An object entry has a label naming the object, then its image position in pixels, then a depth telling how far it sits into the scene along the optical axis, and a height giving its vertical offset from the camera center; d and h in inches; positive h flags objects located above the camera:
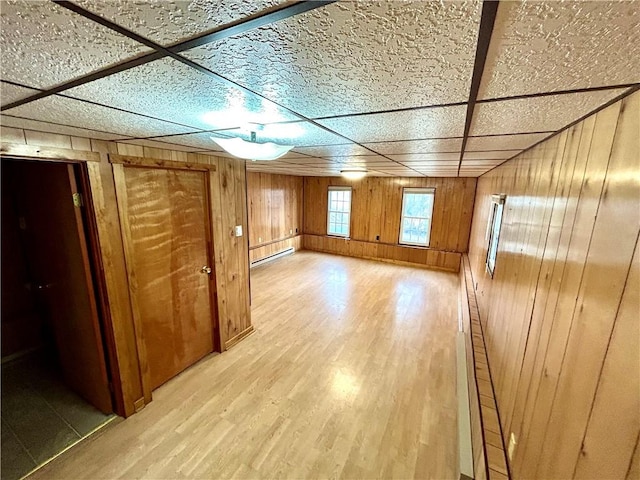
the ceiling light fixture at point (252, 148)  55.2 +8.7
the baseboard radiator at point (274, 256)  243.8 -65.1
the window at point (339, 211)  282.9 -21.3
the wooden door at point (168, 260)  83.4 -25.3
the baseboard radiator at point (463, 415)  66.2 -66.6
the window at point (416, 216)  243.9 -20.8
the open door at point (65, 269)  73.5 -25.7
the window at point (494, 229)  102.7 -14.6
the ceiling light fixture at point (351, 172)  165.8 +13.8
